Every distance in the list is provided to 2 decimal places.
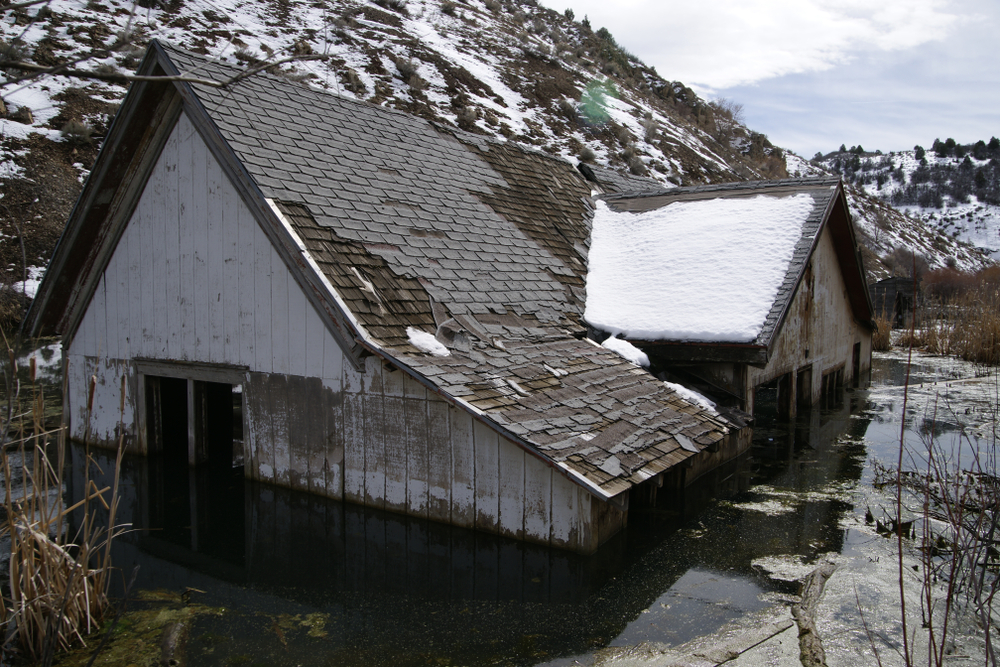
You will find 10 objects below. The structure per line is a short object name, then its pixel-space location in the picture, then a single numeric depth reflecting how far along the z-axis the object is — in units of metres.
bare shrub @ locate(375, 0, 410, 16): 43.91
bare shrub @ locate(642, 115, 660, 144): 38.06
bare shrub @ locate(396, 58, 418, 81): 33.69
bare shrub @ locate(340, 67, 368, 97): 30.39
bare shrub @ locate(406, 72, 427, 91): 32.62
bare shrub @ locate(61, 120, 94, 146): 23.41
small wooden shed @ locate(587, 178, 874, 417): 9.60
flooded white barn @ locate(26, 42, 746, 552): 6.68
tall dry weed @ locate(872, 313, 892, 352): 23.52
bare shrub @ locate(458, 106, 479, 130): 30.47
